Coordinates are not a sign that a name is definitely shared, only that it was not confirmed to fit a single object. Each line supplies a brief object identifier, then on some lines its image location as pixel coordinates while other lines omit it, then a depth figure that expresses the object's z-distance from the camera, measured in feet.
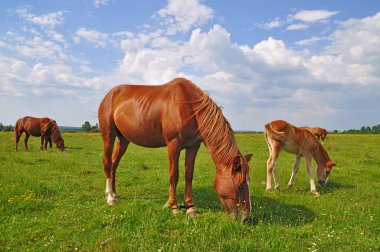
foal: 30.63
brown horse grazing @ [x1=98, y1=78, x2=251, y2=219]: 17.22
